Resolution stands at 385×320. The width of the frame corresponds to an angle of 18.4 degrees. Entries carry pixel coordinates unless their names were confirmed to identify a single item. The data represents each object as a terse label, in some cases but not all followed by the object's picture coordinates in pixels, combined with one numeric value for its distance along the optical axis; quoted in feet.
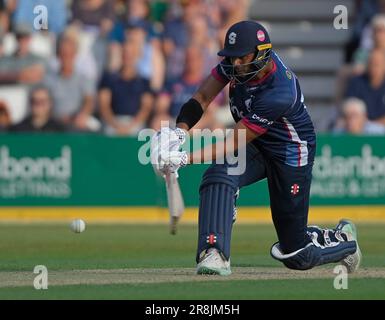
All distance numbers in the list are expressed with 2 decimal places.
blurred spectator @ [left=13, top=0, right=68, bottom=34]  59.36
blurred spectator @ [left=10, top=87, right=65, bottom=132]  57.16
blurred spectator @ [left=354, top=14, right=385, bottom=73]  57.47
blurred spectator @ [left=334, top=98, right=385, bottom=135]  56.80
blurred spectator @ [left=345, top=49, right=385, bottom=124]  57.41
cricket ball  31.39
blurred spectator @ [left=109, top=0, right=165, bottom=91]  58.95
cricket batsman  27.20
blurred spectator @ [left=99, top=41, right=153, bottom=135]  57.86
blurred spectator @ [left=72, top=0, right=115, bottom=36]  60.85
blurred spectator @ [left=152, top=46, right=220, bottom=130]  57.26
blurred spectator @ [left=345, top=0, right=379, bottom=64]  62.85
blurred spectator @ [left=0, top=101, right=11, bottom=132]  57.87
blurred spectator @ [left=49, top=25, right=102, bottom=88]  59.11
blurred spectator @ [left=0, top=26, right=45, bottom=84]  59.26
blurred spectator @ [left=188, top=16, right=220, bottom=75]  58.49
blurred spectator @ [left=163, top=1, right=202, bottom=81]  59.06
